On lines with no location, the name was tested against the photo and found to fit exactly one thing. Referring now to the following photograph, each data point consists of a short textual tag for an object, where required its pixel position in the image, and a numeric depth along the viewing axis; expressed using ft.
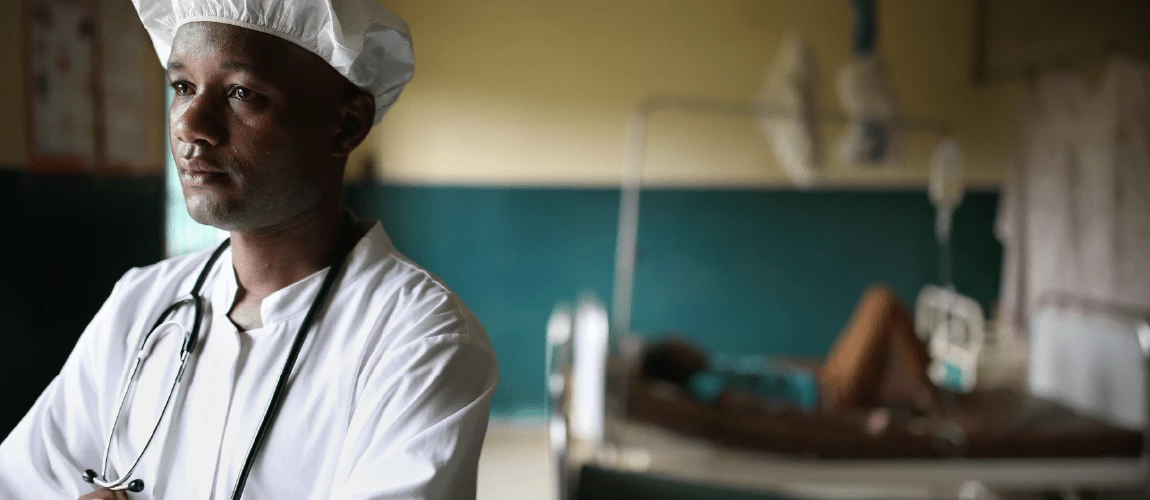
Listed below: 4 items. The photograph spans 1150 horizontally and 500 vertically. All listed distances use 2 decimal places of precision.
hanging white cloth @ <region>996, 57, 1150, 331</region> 11.96
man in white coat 2.74
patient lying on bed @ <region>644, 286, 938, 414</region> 10.80
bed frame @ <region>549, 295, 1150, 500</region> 9.16
